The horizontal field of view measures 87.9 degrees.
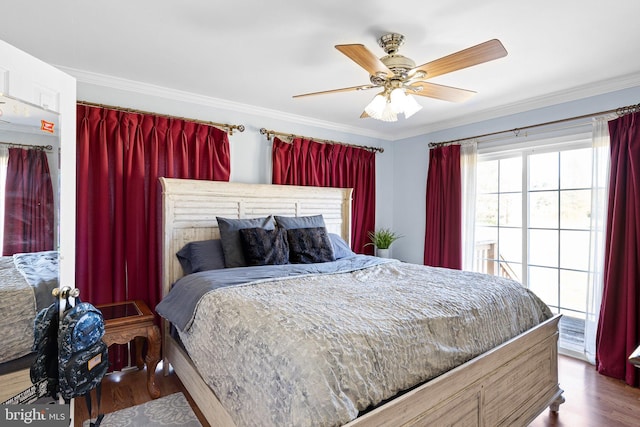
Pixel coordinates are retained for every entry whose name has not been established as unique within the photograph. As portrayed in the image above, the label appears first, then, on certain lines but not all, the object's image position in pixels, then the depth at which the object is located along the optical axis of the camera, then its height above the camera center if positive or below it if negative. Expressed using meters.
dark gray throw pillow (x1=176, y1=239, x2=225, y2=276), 2.68 -0.39
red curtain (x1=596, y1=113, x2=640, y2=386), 2.60 -0.38
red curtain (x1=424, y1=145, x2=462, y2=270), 3.85 +0.02
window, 3.10 -0.10
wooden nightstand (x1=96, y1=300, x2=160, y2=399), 2.23 -0.83
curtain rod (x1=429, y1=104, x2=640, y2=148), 2.66 +0.85
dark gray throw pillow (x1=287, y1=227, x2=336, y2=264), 2.97 -0.33
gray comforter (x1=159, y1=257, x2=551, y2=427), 1.20 -0.57
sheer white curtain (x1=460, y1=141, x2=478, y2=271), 3.75 +0.15
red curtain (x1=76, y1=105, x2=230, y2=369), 2.61 +0.12
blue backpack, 1.51 -0.68
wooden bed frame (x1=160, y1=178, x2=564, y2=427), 1.42 -0.78
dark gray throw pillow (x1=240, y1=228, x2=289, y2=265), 2.71 -0.31
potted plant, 4.24 -0.39
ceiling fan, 1.70 +0.82
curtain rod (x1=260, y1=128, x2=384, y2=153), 3.60 +0.85
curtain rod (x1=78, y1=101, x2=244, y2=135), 2.66 +0.84
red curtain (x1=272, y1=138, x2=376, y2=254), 3.73 +0.49
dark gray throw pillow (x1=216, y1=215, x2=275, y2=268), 2.73 -0.23
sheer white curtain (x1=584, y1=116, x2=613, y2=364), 2.82 -0.04
